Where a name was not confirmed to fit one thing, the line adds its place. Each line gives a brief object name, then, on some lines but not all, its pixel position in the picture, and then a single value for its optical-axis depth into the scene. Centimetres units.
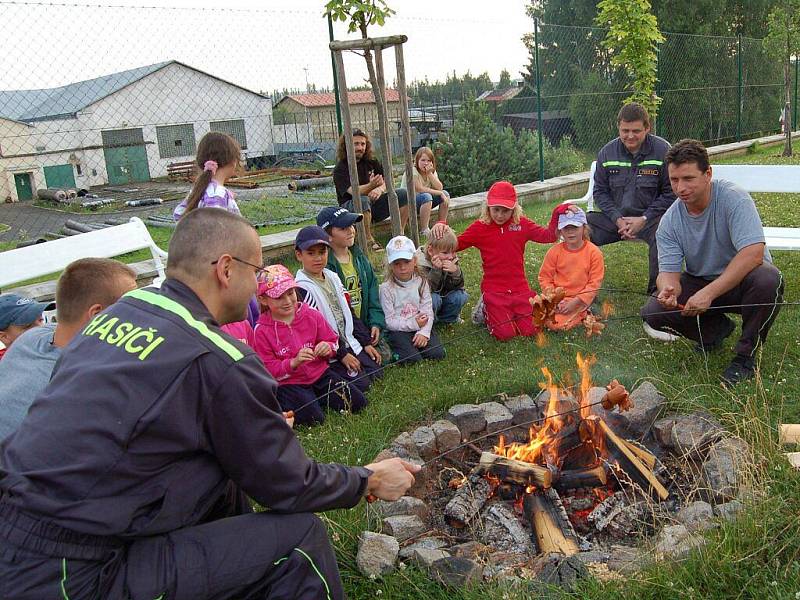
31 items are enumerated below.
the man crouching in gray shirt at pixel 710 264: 443
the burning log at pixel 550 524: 315
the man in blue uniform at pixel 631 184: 624
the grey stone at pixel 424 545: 294
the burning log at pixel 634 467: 340
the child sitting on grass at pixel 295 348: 451
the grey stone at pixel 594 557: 286
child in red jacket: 573
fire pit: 288
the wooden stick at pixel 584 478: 354
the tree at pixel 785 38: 1698
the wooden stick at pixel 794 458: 313
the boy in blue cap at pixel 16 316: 398
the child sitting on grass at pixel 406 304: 538
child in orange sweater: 556
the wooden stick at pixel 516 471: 341
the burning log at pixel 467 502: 340
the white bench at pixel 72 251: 593
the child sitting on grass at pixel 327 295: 496
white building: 904
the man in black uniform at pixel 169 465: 200
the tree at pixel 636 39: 1127
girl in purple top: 505
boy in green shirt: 533
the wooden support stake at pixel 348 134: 635
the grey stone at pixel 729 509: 289
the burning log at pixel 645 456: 353
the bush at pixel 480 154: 1189
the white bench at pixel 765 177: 699
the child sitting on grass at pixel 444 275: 577
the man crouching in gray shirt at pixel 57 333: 284
